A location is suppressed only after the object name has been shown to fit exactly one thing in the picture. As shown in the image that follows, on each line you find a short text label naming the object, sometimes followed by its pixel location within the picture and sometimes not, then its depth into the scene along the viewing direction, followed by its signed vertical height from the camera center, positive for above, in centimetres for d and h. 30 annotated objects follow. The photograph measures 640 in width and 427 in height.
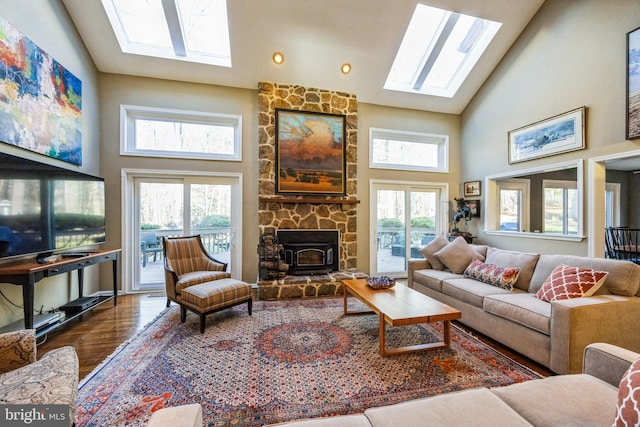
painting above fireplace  445 +106
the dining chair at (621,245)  454 -61
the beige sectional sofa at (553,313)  191 -86
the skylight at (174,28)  354 +272
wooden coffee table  213 -87
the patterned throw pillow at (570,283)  218 -63
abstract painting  249 +126
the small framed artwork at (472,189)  509 +48
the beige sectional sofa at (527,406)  99 -81
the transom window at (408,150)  517 +131
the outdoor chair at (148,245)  422 -55
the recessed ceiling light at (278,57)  402 +246
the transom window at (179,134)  414 +133
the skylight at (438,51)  414 +289
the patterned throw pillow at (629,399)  76 -59
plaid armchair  302 -71
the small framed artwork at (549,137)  353 +116
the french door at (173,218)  414 -10
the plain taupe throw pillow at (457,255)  352 -61
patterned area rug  167 -128
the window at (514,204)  502 +16
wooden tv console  224 -57
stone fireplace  439 +27
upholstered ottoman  272 -95
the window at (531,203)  493 +19
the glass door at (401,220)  509 -17
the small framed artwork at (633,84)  293 +150
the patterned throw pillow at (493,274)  282 -73
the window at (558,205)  525 +15
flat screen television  224 +4
